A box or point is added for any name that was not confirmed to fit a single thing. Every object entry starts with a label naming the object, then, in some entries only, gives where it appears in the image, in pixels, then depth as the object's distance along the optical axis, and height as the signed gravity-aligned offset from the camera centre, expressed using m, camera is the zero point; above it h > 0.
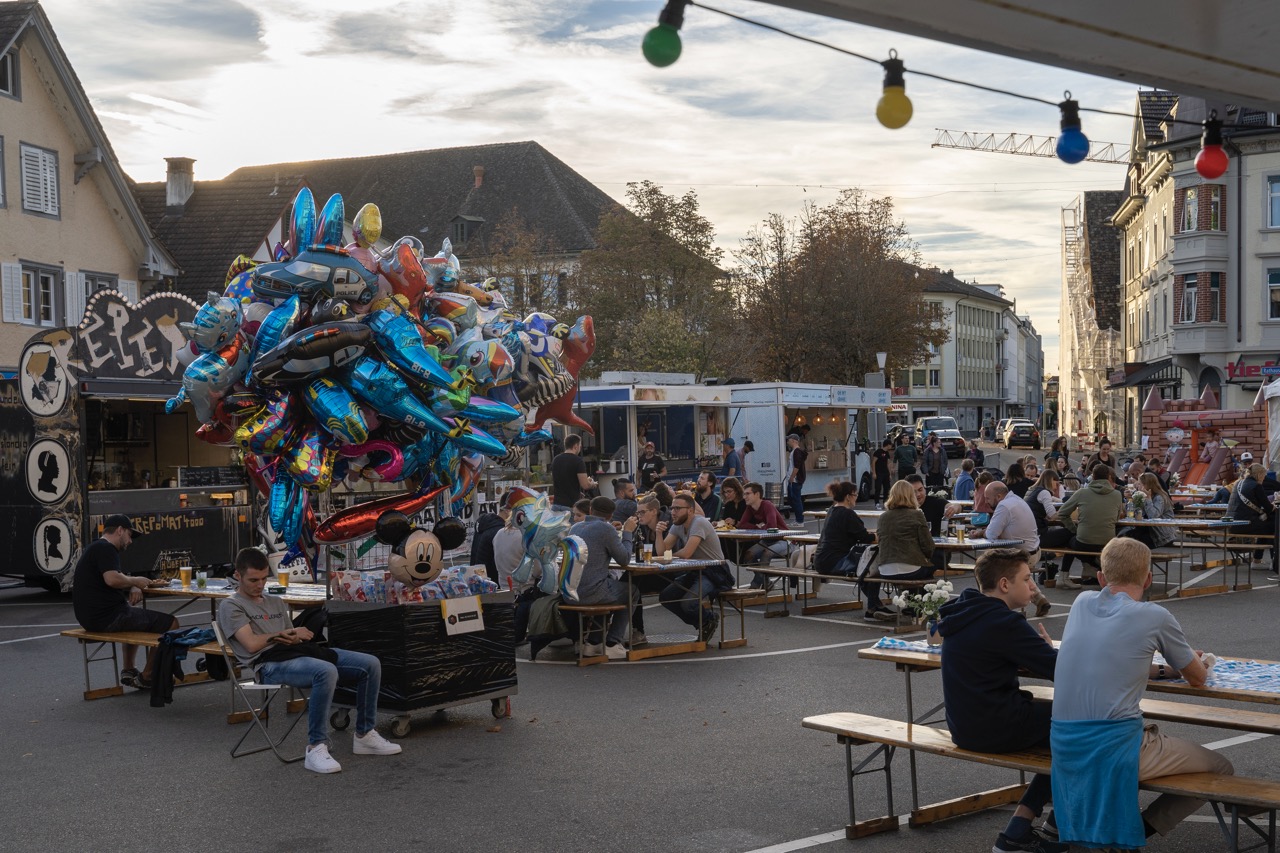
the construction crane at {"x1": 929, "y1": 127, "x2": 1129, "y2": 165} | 95.88 +17.90
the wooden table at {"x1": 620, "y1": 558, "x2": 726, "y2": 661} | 13.04 -1.90
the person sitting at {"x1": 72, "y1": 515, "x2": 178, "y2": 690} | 11.70 -1.43
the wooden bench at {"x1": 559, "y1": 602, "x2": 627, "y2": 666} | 12.80 -1.90
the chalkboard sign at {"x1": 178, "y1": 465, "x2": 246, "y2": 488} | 19.91 -0.82
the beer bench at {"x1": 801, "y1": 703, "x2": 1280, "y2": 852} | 5.93 -1.67
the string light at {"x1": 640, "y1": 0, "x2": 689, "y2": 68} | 5.07 +1.34
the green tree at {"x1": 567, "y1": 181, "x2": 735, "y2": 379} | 47.06 +4.69
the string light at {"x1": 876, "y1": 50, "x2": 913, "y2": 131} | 5.85 +1.26
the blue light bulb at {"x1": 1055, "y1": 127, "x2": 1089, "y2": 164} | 6.58 +1.22
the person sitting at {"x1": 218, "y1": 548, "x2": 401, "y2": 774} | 9.12 -1.61
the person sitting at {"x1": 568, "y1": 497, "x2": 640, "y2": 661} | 12.94 -1.40
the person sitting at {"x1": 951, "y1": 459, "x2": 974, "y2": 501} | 22.95 -1.26
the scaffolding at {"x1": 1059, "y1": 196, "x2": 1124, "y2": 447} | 83.44 +3.31
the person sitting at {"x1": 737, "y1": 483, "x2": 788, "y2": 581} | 17.27 -1.33
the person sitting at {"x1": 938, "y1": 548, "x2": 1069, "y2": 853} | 6.67 -1.21
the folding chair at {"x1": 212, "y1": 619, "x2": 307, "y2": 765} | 9.26 -2.00
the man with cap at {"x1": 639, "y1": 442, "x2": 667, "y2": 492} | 27.45 -1.07
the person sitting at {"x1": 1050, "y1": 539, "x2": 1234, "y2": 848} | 6.00 -1.34
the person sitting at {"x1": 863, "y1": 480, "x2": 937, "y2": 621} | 14.44 -1.34
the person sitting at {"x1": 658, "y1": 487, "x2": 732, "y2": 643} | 13.69 -1.61
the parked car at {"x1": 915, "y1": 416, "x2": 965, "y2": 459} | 57.84 -1.03
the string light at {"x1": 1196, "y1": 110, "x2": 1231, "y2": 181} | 7.20 +1.28
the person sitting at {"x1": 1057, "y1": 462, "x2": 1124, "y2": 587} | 17.08 -1.26
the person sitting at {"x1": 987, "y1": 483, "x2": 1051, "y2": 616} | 15.77 -1.29
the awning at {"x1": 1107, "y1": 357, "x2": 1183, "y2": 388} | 52.09 +1.22
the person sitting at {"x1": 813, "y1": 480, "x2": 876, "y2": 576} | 15.24 -1.34
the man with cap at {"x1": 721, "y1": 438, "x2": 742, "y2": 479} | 28.52 -1.02
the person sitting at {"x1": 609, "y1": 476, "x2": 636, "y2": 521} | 16.94 -1.07
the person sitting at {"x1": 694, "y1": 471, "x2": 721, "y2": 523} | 18.23 -1.14
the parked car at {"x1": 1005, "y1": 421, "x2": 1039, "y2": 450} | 69.62 -1.34
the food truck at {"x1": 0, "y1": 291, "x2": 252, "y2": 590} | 18.03 -0.63
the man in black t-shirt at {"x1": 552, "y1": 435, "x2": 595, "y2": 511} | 18.47 -0.85
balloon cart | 9.88 -1.70
